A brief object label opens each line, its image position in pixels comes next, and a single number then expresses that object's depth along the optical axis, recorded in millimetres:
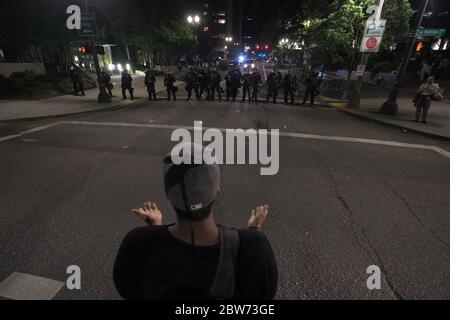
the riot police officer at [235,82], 15141
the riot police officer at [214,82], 15594
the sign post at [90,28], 12427
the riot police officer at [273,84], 14477
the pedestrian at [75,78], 15860
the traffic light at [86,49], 13750
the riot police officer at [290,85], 14638
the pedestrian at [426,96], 9227
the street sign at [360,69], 12527
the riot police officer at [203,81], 15828
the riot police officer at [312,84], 13759
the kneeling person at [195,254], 1208
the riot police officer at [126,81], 14763
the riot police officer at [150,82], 14852
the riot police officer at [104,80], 13883
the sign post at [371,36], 11621
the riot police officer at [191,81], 15789
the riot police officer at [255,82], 14656
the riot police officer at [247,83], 14897
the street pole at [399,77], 10141
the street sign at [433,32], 18859
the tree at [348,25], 14039
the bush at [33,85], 15672
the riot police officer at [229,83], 15203
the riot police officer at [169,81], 15091
